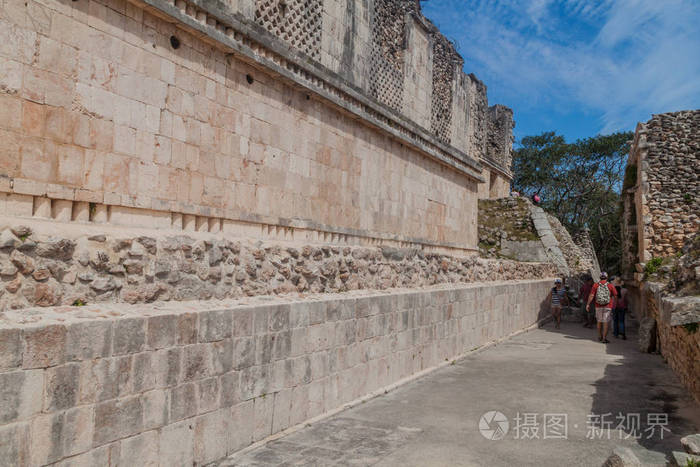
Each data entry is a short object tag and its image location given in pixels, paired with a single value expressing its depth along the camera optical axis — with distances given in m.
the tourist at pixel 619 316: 13.66
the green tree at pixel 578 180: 38.22
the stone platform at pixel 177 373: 3.01
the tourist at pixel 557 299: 15.77
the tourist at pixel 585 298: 16.52
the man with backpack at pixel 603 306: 12.74
